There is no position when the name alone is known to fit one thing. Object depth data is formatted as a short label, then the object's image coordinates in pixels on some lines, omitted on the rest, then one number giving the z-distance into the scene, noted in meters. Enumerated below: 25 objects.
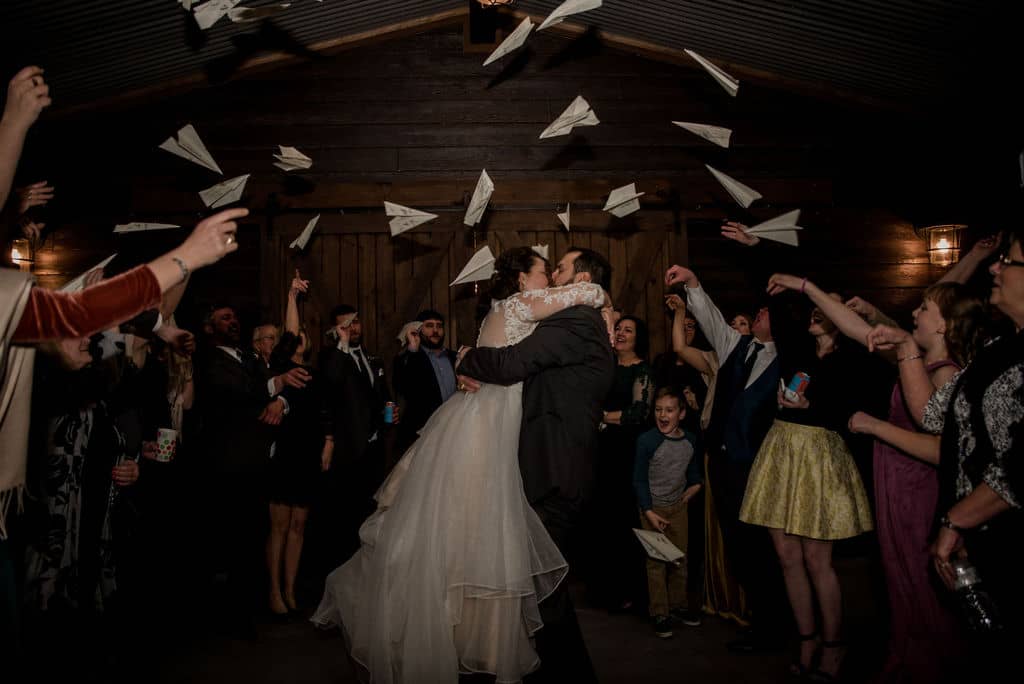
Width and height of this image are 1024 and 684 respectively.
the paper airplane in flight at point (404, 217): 6.48
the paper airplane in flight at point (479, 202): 6.18
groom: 2.89
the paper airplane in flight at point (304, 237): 6.48
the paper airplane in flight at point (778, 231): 6.07
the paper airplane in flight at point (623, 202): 6.56
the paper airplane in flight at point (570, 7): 3.90
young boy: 4.38
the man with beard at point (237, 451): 4.26
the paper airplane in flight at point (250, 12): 3.73
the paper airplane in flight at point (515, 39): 4.77
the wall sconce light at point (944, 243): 7.29
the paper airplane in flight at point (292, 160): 6.39
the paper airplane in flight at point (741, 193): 6.16
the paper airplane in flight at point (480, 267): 6.05
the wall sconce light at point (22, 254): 6.75
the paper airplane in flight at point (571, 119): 5.74
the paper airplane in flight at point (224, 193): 6.39
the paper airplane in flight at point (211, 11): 3.52
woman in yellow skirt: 3.42
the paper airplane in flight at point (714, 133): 5.68
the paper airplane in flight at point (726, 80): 4.22
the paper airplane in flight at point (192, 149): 6.02
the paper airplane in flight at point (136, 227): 6.31
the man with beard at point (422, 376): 5.60
